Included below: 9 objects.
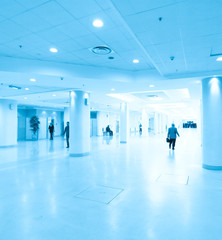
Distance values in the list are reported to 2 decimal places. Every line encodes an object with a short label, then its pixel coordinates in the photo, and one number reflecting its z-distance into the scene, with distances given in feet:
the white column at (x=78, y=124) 32.32
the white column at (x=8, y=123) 47.14
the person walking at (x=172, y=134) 38.50
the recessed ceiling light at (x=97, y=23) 13.47
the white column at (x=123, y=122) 54.46
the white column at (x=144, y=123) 81.56
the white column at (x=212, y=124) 23.15
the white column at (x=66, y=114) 74.25
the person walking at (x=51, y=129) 66.33
